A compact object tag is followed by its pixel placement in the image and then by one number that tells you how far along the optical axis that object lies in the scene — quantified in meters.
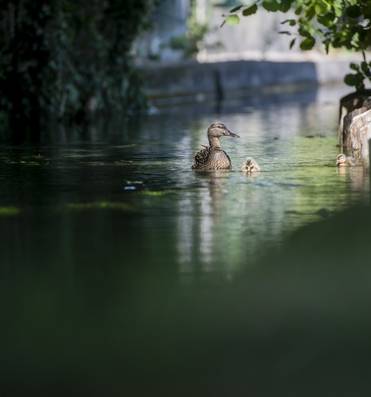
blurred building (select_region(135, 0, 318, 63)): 47.50
